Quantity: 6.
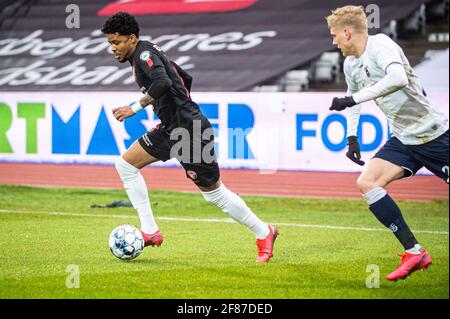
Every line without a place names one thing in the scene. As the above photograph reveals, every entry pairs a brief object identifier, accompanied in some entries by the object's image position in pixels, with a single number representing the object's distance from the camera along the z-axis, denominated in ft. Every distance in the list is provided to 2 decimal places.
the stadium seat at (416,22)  125.18
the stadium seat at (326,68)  122.31
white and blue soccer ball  50.11
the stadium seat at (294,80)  120.98
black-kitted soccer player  48.96
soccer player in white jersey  45.34
